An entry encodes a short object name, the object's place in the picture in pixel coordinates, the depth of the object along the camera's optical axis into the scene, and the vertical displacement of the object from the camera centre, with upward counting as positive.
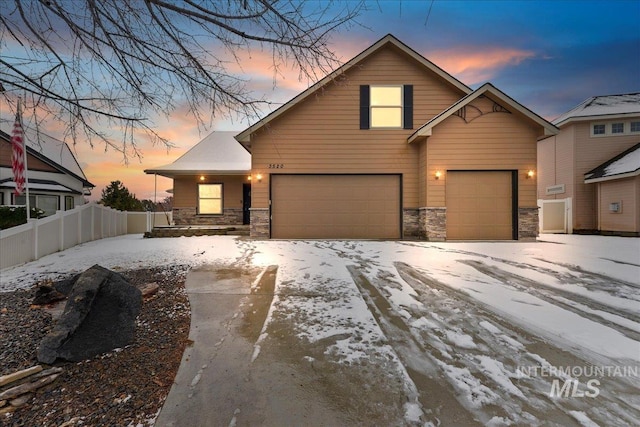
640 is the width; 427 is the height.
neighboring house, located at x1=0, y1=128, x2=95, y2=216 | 14.54 +1.87
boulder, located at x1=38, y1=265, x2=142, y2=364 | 2.48 -1.04
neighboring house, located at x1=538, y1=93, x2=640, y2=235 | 12.41 +2.49
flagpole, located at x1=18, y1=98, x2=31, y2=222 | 7.18 +0.97
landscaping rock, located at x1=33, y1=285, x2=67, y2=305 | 3.86 -1.11
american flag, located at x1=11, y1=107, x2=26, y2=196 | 7.24 +1.26
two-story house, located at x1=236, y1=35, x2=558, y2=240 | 10.59 +2.19
